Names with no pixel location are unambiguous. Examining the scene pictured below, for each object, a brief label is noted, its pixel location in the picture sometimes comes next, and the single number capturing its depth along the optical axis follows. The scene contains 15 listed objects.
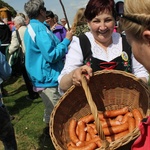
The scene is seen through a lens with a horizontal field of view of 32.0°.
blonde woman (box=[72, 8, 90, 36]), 4.31
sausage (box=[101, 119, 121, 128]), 1.79
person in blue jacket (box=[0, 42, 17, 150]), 2.29
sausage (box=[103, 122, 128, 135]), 1.68
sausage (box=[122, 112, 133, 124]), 1.79
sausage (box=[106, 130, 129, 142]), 1.65
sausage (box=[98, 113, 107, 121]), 1.88
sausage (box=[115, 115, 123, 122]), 1.84
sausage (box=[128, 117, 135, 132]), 1.64
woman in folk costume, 1.89
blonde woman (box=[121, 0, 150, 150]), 0.83
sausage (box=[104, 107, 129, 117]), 1.88
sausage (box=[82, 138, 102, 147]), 1.58
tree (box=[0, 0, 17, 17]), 18.69
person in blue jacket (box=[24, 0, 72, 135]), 2.88
